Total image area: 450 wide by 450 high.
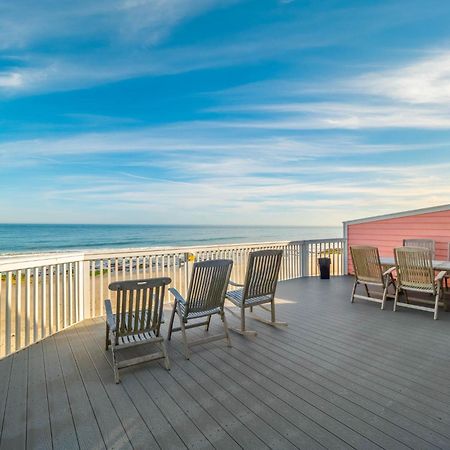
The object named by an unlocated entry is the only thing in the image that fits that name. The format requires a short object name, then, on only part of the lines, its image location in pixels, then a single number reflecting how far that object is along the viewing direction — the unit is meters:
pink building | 6.45
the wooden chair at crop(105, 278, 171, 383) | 2.65
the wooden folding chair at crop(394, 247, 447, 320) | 4.37
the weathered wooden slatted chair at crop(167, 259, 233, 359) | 3.19
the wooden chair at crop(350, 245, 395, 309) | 4.91
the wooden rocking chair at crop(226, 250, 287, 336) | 3.78
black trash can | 7.56
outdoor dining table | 4.75
